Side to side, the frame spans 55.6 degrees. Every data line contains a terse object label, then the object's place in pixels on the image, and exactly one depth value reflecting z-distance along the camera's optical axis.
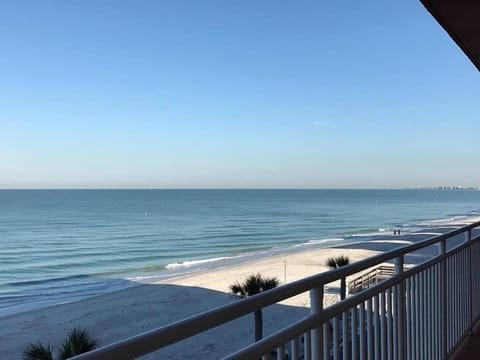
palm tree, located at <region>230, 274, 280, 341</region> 10.52
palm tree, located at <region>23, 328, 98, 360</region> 7.54
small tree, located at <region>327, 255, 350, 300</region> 13.76
